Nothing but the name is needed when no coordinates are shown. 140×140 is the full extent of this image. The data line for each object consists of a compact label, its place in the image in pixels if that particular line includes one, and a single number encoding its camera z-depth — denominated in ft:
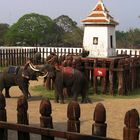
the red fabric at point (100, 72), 53.45
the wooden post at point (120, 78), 52.19
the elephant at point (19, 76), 47.24
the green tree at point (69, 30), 154.12
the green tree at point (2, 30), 156.31
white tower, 63.98
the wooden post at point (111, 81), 52.85
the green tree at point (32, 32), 141.90
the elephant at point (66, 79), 46.68
